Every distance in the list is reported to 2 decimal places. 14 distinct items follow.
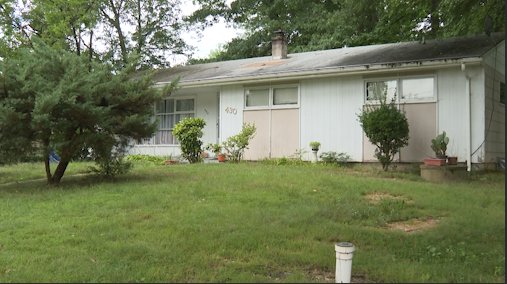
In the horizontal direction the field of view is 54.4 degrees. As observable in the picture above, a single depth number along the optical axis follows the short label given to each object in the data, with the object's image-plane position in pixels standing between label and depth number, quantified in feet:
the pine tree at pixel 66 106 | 28.68
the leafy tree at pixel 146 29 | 88.84
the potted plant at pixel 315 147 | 42.50
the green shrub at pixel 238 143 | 45.03
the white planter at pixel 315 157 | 42.75
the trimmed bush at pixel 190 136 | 47.47
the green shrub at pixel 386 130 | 35.99
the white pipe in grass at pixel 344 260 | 8.68
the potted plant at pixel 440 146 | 33.01
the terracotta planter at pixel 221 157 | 46.80
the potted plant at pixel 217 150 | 46.93
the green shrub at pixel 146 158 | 50.96
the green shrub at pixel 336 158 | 41.98
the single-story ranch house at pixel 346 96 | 36.09
